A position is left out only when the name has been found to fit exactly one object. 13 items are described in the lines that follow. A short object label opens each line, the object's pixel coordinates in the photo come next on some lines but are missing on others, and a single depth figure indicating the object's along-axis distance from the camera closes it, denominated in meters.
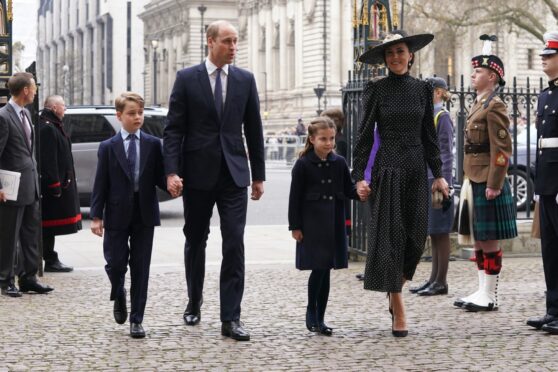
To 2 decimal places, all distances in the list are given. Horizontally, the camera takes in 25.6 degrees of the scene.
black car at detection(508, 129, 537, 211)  19.83
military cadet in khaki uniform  9.49
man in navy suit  8.39
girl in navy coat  8.61
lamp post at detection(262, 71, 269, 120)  81.57
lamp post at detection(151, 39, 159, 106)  70.41
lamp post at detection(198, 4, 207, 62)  84.45
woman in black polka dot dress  8.37
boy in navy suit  8.59
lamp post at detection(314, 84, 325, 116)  55.25
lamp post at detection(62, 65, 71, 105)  114.79
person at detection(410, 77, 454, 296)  10.58
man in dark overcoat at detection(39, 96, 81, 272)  12.50
